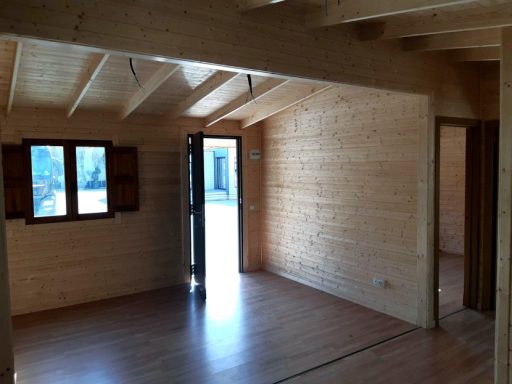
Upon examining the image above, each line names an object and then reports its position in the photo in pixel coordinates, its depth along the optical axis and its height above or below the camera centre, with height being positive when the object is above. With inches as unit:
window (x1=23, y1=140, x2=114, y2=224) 189.9 -4.6
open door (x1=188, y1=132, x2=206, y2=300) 205.6 -20.7
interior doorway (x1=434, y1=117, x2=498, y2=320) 177.8 -26.4
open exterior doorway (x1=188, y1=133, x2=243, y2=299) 207.9 -57.7
